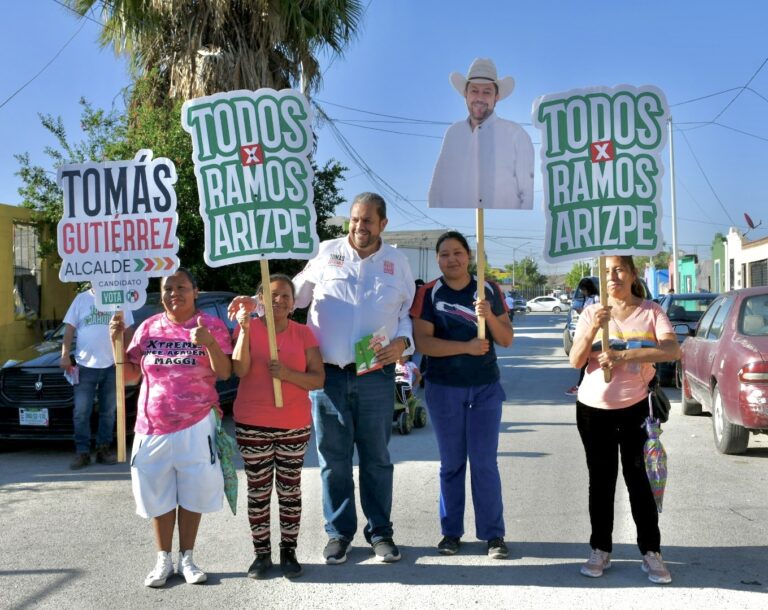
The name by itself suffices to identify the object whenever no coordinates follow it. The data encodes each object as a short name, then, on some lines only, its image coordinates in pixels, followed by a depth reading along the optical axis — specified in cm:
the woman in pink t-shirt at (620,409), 467
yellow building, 1341
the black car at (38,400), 862
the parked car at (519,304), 5647
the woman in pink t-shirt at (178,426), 460
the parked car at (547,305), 6744
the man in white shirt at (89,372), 817
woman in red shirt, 477
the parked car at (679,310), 1434
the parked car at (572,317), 1835
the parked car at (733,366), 749
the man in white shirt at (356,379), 503
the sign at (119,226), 566
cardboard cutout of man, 525
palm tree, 1433
